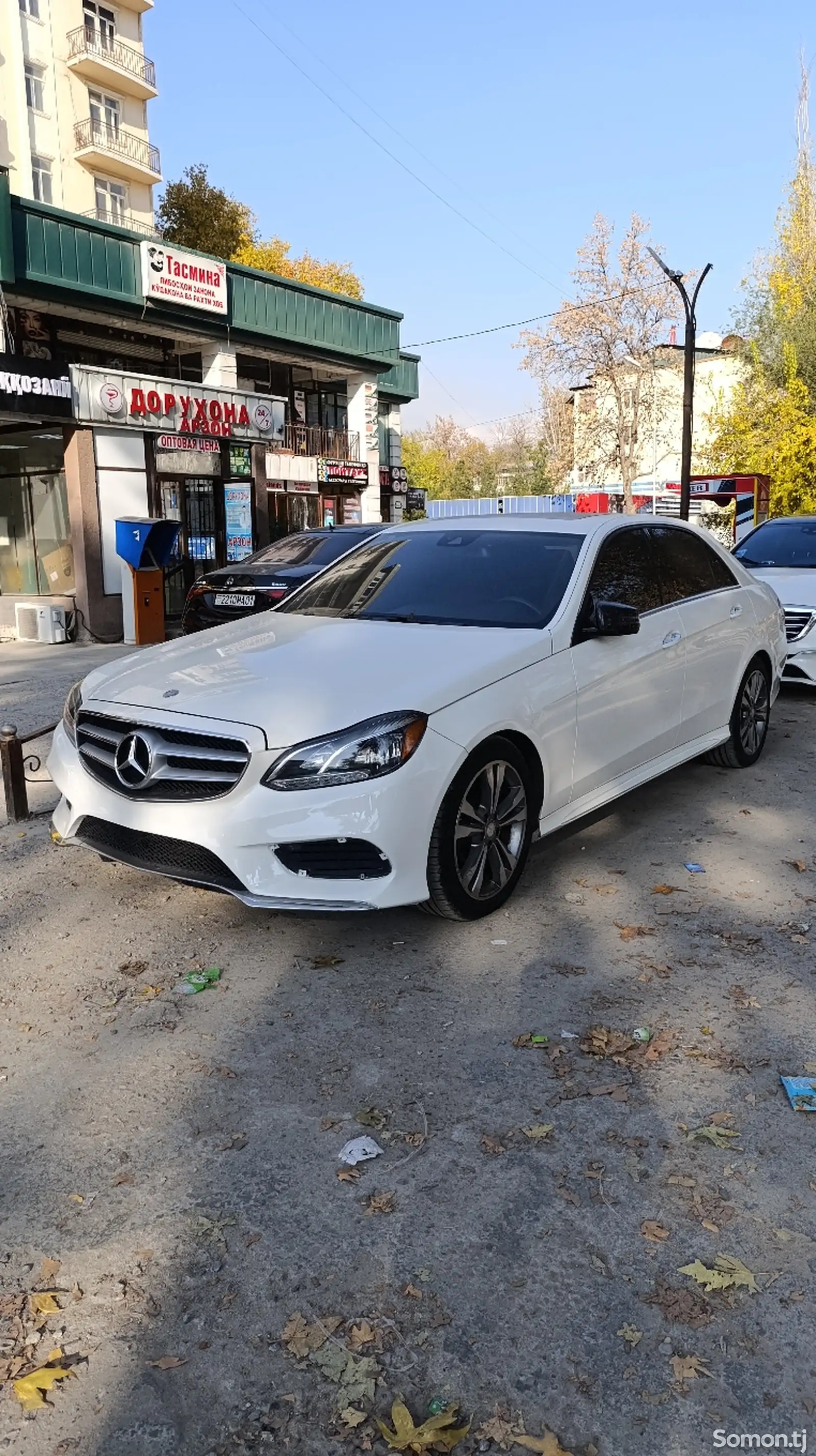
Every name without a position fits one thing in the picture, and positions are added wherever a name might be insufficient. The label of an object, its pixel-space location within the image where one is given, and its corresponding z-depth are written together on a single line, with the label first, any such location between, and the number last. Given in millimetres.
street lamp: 22422
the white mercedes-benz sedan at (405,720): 3650
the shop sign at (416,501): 39281
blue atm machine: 14633
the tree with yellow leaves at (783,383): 29109
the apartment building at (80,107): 32469
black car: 10617
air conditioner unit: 16125
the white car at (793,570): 8789
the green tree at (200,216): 41281
